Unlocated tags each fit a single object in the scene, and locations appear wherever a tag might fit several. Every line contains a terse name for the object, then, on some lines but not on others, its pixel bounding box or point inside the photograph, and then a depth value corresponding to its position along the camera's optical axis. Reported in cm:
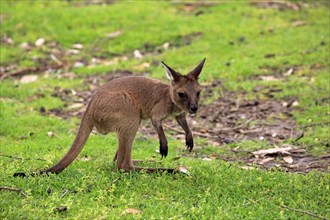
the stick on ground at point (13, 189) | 1111
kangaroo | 1237
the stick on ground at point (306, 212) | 1038
